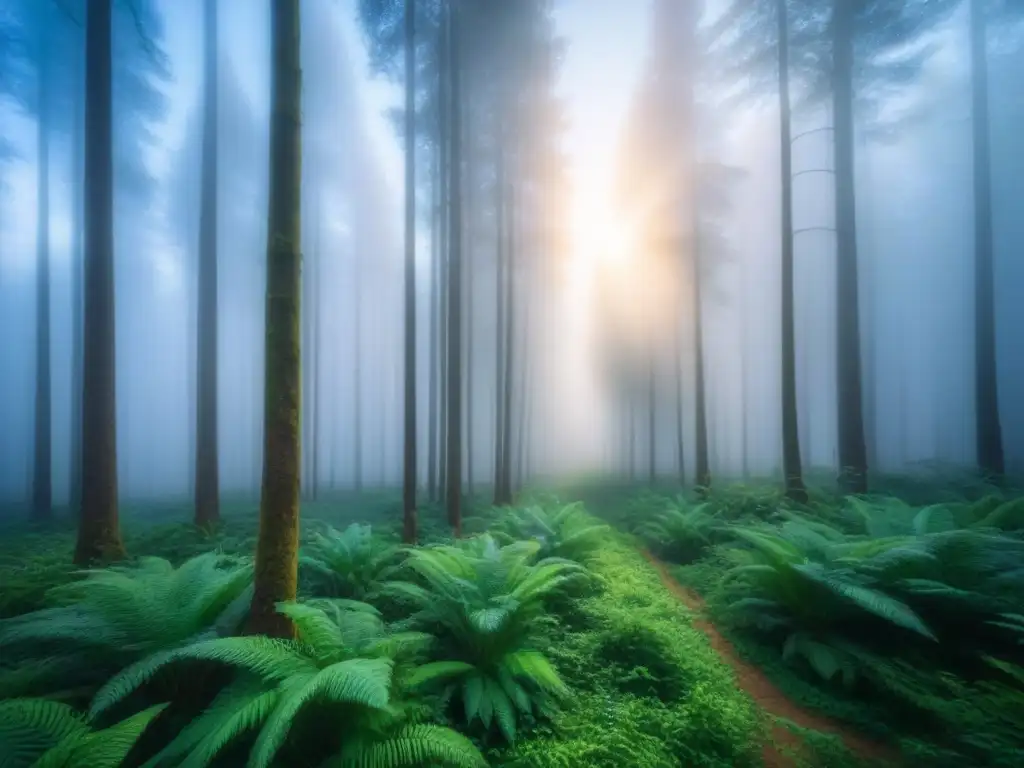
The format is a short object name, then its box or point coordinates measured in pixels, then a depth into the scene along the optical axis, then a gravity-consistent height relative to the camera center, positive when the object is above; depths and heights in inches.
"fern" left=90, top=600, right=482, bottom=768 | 84.3 -72.3
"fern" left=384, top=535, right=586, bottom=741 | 119.6 -86.6
